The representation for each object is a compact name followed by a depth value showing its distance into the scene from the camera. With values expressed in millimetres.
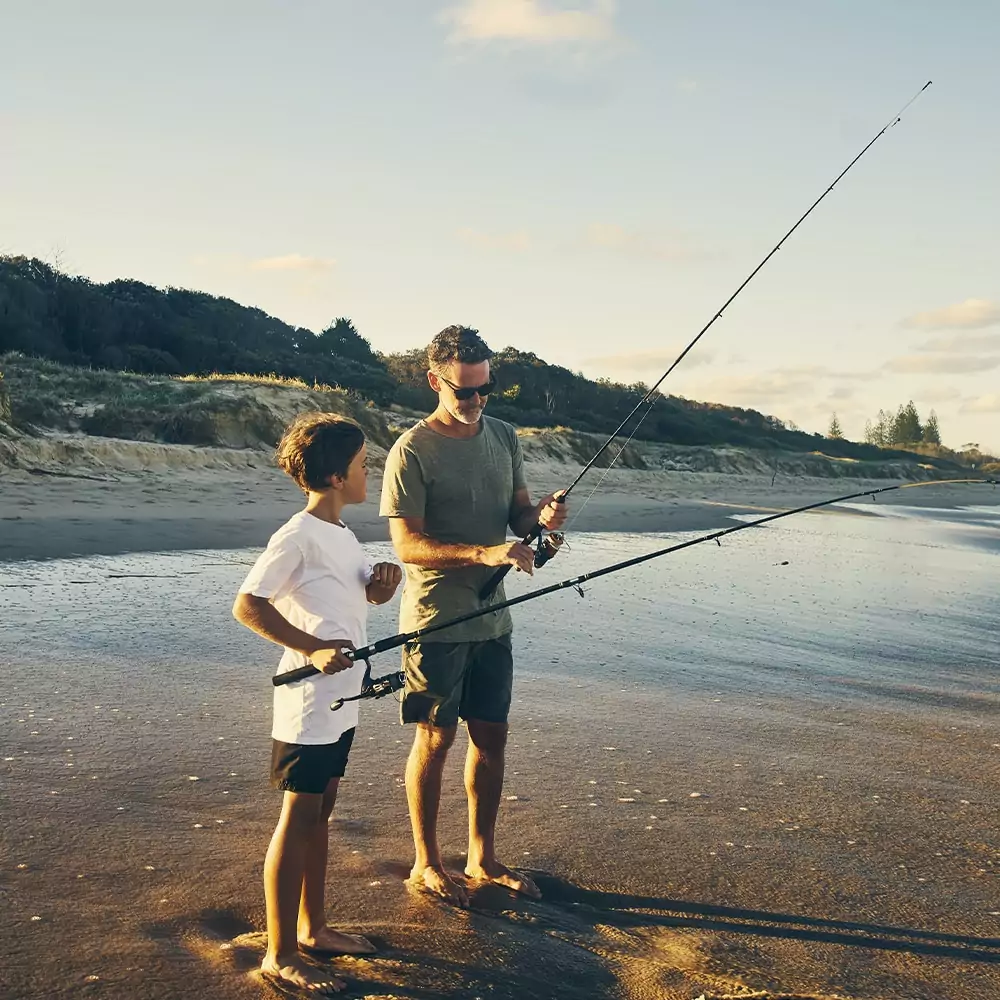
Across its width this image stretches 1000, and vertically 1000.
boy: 2607
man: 3232
